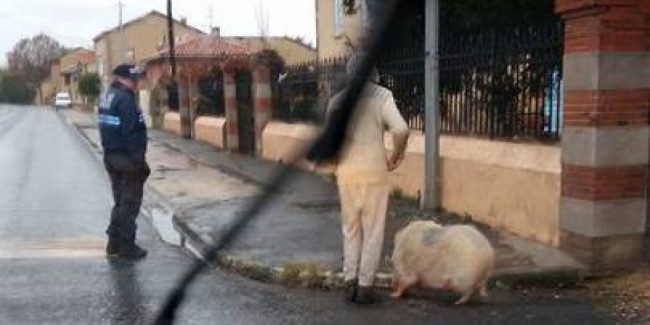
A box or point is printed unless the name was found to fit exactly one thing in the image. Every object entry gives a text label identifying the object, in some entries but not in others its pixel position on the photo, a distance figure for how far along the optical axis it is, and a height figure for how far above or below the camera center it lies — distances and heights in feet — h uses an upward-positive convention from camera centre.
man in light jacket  20.67 -3.19
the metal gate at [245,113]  69.87 -3.20
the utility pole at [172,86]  111.55 -1.65
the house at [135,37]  257.34 +10.24
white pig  21.99 -4.60
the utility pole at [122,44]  258.57 +8.28
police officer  29.60 -2.45
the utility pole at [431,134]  34.55 -2.49
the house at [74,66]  318.47 +2.75
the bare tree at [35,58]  329.72 +6.24
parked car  276.21 -8.13
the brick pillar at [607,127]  24.14 -1.63
